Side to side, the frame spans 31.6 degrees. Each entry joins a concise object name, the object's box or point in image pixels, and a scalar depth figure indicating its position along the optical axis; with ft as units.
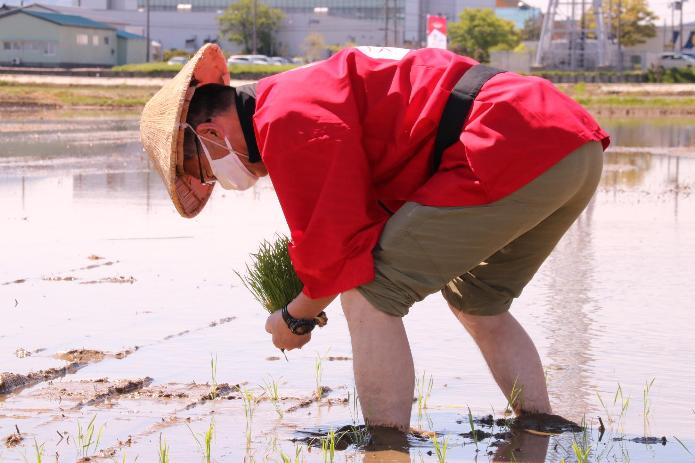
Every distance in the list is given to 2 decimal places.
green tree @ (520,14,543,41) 383.86
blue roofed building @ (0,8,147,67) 243.60
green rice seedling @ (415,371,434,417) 14.37
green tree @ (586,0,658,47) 298.97
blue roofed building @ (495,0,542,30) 536.83
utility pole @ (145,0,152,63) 265.34
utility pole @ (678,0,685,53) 303.23
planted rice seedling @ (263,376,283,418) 14.27
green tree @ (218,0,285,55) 309.63
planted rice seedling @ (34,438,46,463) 11.28
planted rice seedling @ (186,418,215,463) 11.88
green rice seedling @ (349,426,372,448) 12.34
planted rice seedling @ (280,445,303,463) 10.95
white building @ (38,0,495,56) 333.21
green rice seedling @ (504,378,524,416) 13.46
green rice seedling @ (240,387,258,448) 13.20
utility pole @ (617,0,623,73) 228.53
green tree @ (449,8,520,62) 303.89
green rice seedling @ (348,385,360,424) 13.86
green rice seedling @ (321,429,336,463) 11.61
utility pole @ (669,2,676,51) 309.88
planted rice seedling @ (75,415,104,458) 12.32
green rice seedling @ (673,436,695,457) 12.50
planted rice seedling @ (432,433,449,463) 11.47
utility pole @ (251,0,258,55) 274.89
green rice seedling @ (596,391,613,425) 13.92
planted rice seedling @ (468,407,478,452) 12.81
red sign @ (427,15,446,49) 241.14
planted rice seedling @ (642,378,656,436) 13.81
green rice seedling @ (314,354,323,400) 14.96
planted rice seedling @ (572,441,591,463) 11.46
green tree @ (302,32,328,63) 290.97
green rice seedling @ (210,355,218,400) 14.75
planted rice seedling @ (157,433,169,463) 11.35
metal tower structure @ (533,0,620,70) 228.22
